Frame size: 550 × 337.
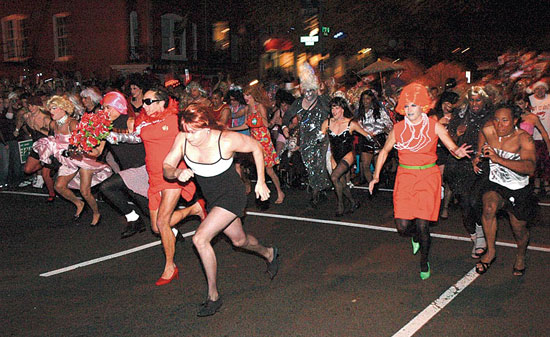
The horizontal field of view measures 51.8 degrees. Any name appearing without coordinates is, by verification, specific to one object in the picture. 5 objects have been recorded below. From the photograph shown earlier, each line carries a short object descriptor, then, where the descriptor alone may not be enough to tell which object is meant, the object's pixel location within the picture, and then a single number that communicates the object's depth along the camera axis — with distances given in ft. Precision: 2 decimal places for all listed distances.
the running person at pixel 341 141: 28.50
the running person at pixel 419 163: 18.97
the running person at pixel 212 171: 16.22
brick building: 87.20
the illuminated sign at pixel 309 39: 56.94
